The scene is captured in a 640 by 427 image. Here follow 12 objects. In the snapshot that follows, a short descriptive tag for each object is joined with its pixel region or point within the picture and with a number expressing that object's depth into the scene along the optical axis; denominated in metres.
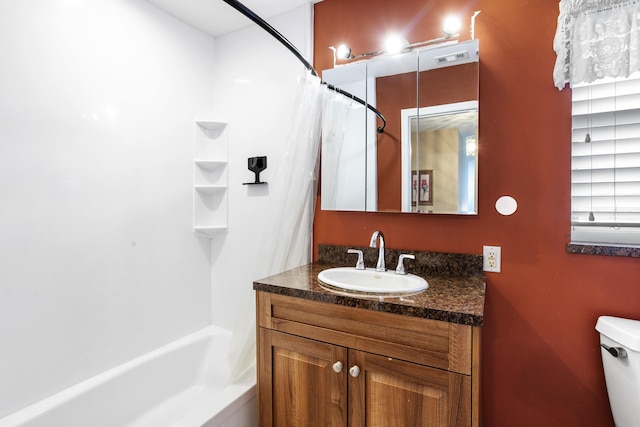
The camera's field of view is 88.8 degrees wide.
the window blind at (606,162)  1.29
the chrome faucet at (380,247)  1.60
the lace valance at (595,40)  1.21
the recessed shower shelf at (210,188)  2.28
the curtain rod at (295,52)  1.25
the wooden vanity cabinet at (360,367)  1.09
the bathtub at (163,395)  1.45
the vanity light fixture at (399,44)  1.56
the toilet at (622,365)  1.10
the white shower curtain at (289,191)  1.78
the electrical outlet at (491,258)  1.53
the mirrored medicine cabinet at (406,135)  1.56
